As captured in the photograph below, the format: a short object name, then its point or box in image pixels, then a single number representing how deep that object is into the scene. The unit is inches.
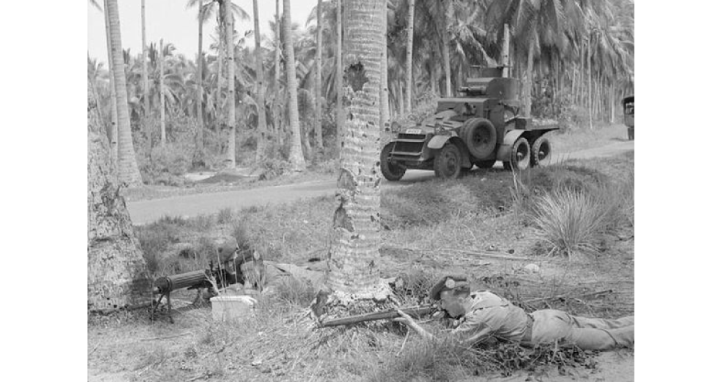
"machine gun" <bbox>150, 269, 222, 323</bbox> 267.0
